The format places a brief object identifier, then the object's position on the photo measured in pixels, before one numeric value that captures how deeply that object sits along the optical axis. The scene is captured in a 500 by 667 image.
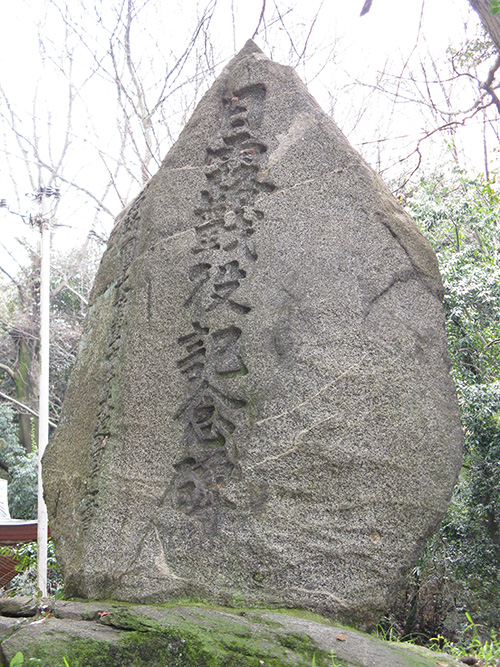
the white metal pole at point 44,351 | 8.12
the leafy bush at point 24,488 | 12.11
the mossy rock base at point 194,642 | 2.11
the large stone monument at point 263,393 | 2.56
